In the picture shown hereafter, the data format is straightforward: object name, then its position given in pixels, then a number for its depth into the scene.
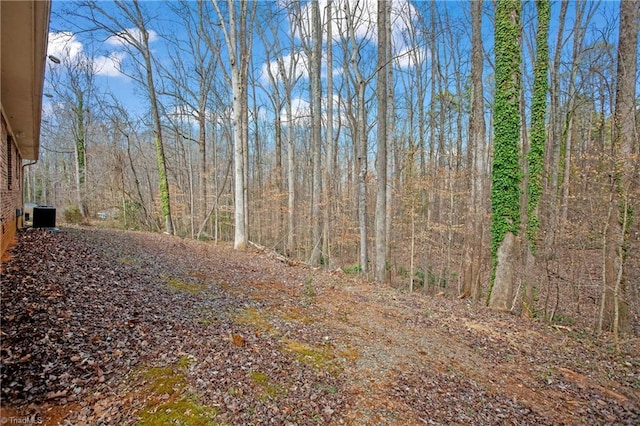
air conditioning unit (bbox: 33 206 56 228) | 9.02
